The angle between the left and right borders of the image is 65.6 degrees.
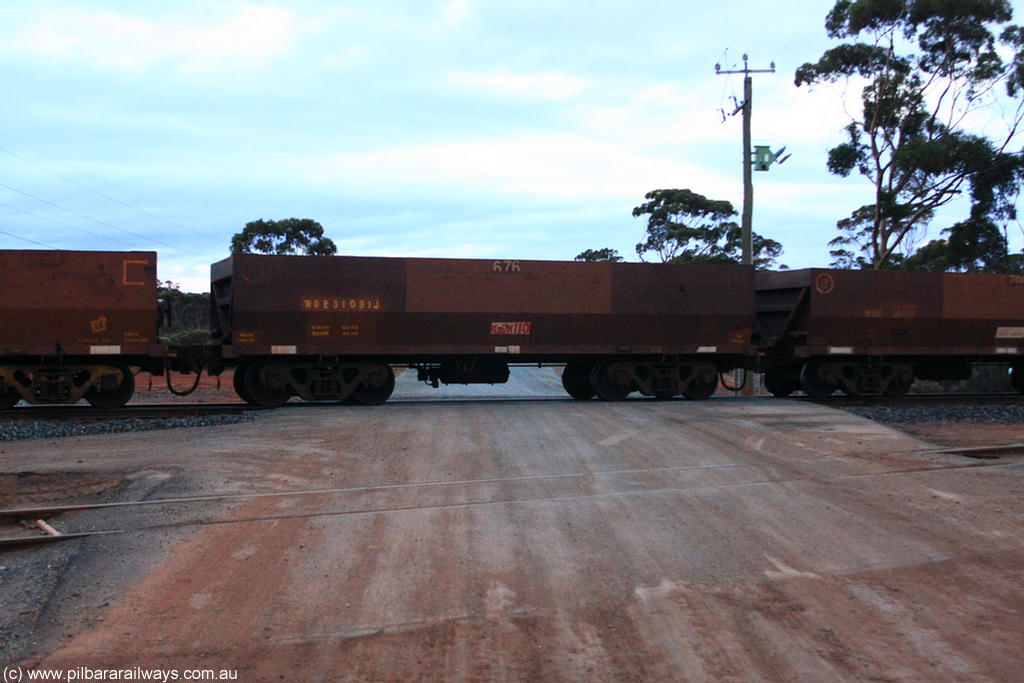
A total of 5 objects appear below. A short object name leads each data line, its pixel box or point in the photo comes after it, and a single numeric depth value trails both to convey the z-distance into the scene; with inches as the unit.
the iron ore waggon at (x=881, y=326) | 693.3
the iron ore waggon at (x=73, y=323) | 557.3
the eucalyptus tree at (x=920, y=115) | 1264.8
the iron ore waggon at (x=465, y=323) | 610.9
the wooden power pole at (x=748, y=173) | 916.6
